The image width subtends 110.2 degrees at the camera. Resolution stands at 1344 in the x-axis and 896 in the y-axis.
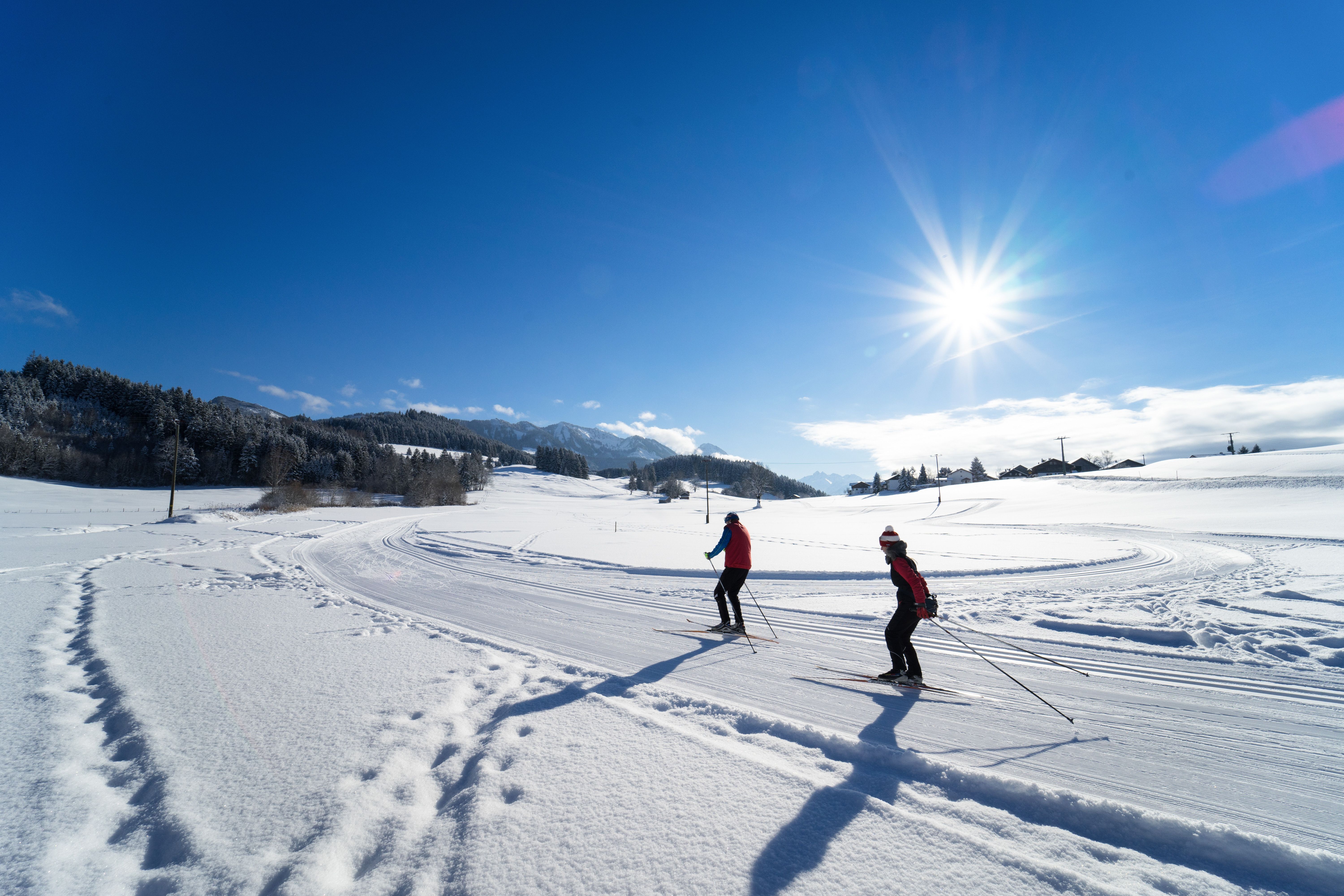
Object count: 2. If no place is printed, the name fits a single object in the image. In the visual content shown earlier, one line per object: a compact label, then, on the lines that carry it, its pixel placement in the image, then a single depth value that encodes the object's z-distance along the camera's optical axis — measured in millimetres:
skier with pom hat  5141
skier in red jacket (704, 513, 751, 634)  7098
